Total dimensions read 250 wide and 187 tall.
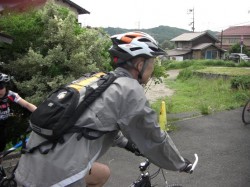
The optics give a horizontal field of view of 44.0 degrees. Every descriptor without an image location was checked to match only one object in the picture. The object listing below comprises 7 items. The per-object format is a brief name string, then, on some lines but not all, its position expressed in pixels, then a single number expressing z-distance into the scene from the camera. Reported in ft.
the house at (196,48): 172.80
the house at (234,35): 213.46
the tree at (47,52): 18.47
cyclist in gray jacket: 6.07
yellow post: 21.80
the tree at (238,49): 177.58
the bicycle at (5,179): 9.58
